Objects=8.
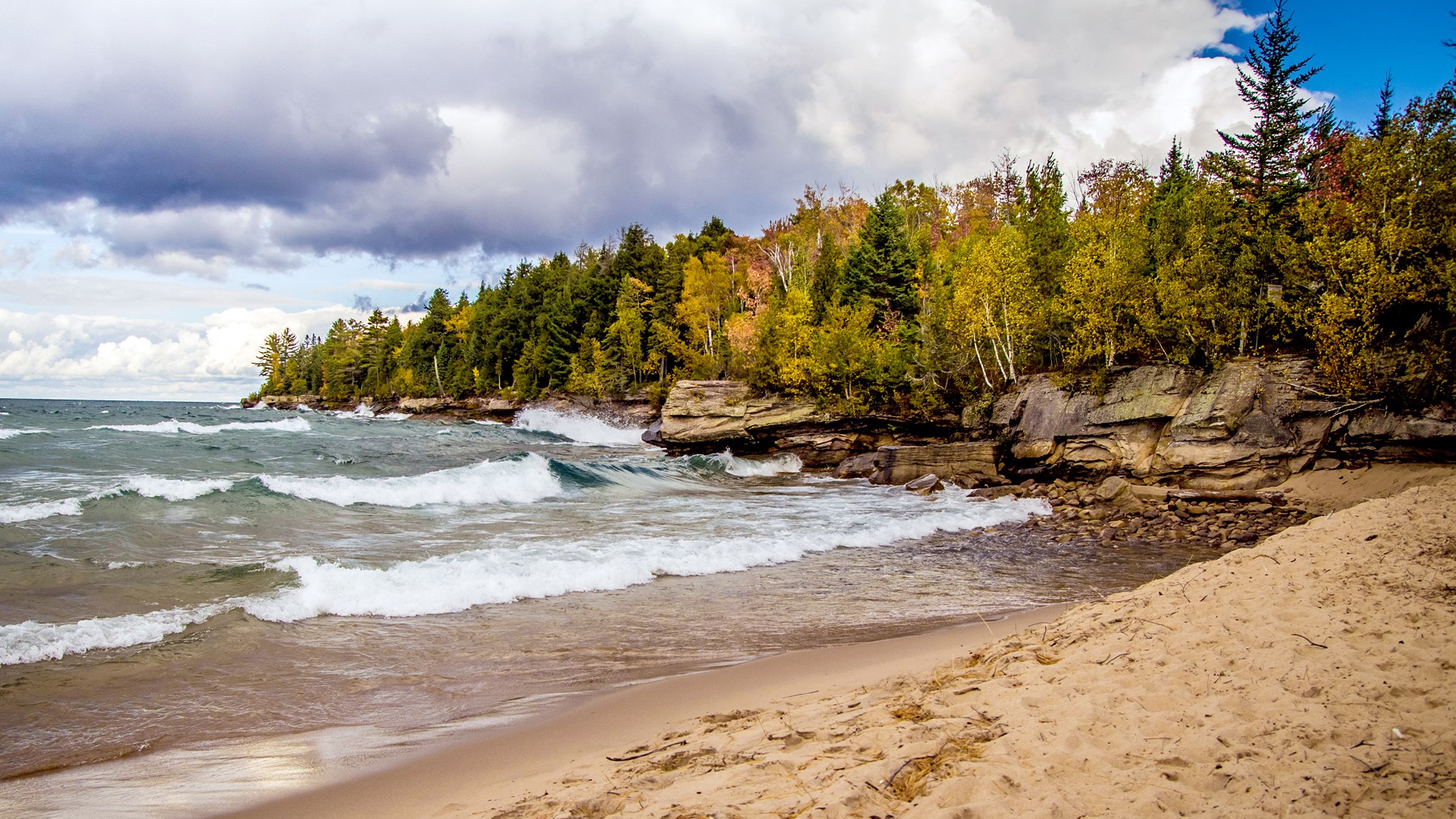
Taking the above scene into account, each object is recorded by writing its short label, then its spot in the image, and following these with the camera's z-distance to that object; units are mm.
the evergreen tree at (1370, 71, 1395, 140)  26759
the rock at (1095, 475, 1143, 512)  18578
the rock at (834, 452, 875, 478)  28688
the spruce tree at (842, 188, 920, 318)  39906
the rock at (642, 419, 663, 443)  41456
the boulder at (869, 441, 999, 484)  25750
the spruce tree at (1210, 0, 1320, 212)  26078
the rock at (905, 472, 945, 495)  23766
